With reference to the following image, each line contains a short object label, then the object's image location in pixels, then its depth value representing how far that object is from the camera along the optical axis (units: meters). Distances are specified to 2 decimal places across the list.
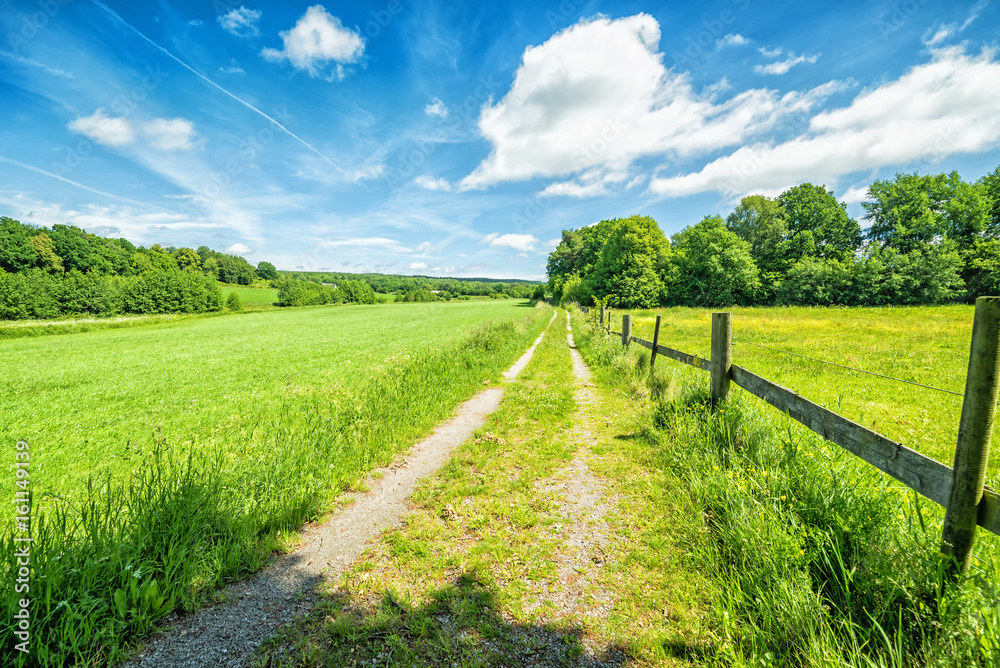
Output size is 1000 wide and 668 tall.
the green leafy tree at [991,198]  44.09
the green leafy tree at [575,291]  56.94
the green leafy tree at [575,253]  70.50
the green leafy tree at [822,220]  53.28
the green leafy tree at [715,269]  49.62
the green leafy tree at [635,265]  49.75
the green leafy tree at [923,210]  44.41
